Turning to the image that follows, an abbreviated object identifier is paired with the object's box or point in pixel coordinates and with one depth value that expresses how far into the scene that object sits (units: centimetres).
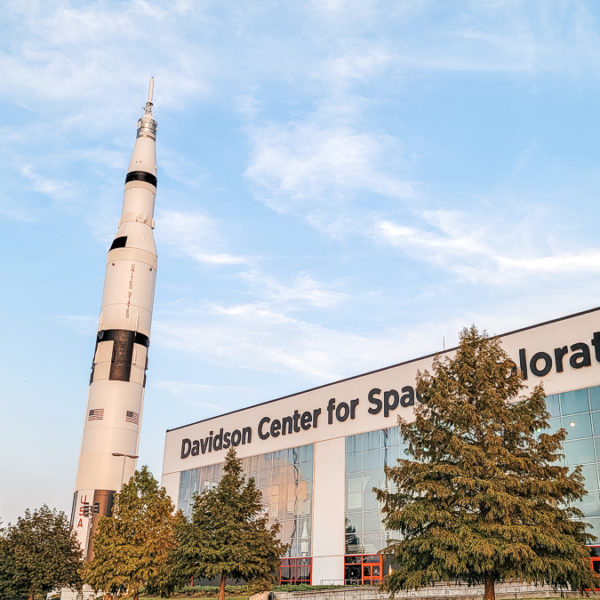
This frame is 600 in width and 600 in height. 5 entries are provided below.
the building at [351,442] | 3728
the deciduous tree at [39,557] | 4494
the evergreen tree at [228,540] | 3177
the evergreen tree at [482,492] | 2162
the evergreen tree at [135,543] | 3547
